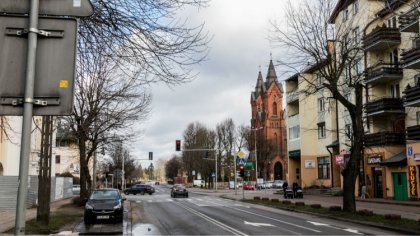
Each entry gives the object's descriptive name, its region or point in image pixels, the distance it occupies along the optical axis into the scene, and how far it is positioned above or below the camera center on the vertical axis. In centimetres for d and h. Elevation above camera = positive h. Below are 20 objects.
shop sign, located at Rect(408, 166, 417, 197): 3566 -10
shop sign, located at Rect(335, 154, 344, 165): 4564 +182
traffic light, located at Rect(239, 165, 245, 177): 4538 +73
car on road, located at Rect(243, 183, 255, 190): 8501 -162
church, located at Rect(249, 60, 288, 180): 10731 +1154
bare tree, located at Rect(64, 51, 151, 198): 2733 +385
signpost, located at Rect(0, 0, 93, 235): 328 +84
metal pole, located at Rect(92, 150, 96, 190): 3792 +62
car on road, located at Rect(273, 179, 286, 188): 8972 -113
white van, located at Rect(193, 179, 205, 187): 11112 -125
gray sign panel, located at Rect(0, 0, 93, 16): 349 +124
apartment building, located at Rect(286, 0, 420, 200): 3556 +569
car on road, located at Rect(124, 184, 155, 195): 6888 -180
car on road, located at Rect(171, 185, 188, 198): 5391 -162
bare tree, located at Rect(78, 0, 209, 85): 916 +280
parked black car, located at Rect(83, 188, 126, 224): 2102 -140
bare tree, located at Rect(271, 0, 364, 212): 2519 +582
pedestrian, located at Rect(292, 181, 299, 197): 4672 -97
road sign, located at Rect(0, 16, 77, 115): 338 +78
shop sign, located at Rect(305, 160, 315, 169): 5916 +173
